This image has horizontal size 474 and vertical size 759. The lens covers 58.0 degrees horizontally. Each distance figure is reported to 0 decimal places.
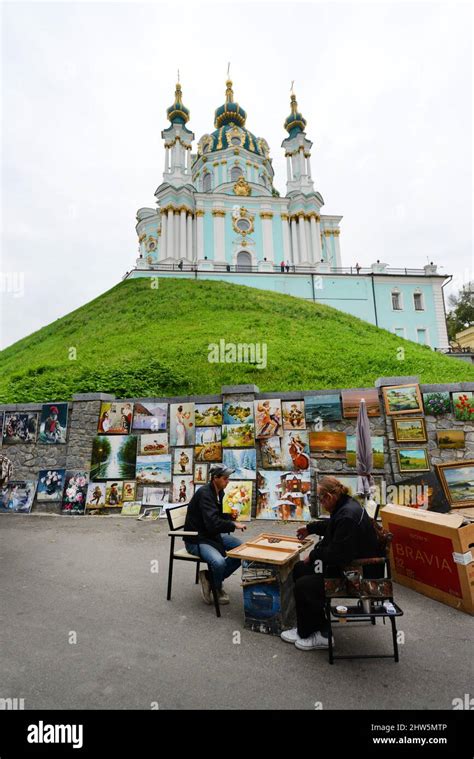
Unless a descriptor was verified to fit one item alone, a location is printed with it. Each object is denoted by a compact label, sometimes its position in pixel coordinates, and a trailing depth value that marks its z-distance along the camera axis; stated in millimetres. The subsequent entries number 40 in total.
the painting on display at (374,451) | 9828
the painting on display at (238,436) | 10648
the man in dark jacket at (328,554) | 4227
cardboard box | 5176
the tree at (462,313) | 51594
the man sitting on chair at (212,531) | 5301
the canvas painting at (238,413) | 10836
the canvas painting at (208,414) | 11102
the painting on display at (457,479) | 8445
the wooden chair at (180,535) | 5161
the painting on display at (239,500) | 10008
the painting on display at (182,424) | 11164
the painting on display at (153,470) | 10953
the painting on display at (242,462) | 10391
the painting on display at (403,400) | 9922
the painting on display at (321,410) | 10445
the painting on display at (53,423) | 11719
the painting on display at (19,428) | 11914
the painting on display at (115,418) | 11484
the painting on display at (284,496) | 9867
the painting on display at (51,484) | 11141
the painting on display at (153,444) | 11188
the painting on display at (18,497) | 11141
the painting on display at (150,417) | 11398
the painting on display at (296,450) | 10266
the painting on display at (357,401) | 10188
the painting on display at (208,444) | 10844
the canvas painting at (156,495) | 10711
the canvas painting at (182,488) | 10703
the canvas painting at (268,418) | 10578
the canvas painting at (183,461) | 10953
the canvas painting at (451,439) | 9633
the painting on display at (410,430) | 9742
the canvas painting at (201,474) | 10785
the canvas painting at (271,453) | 10367
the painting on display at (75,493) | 10844
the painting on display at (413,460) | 9587
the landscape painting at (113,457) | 11117
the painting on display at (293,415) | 10531
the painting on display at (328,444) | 10195
